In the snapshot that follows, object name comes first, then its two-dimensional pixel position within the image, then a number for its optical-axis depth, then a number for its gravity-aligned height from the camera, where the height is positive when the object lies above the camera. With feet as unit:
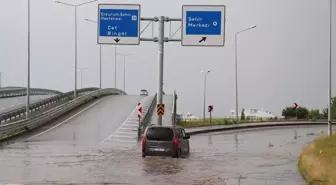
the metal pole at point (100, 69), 250.16 +11.09
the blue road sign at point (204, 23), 118.62 +14.72
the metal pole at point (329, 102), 114.40 -1.34
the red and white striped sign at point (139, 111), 137.49 -3.90
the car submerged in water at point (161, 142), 82.07 -6.58
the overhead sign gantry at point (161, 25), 118.73 +14.25
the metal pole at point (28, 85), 134.62 +2.12
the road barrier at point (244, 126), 167.43 -10.40
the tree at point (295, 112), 309.22 -9.00
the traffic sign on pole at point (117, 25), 120.06 +14.35
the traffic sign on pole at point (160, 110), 127.03 -3.25
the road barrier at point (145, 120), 133.28 -6.23
